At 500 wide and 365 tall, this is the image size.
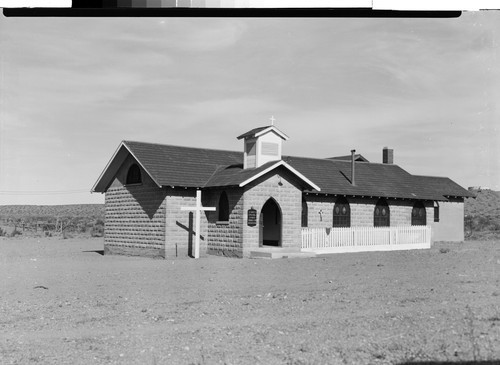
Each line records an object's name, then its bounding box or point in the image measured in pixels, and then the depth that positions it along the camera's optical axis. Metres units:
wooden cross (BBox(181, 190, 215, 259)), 19.22
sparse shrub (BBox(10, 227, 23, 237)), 40.12
